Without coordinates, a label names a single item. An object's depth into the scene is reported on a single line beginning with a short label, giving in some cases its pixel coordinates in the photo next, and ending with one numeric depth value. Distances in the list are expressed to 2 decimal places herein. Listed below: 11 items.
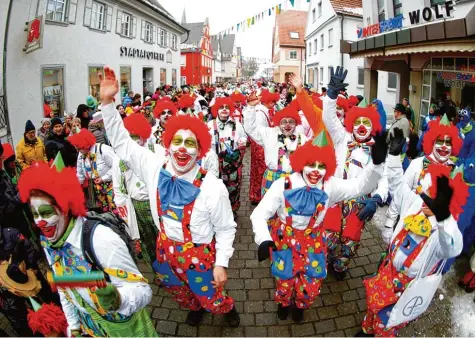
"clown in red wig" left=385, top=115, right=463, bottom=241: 3.57
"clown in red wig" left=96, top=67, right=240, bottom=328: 2.81
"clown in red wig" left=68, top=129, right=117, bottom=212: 4.58
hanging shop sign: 8.25
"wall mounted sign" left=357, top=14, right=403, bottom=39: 10.06
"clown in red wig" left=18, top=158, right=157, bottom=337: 2.04
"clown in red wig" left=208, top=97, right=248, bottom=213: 5.79
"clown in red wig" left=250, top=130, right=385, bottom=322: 3.01
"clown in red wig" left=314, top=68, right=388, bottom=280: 3.89
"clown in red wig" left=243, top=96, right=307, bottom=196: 4.65
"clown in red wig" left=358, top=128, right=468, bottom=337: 2.30
